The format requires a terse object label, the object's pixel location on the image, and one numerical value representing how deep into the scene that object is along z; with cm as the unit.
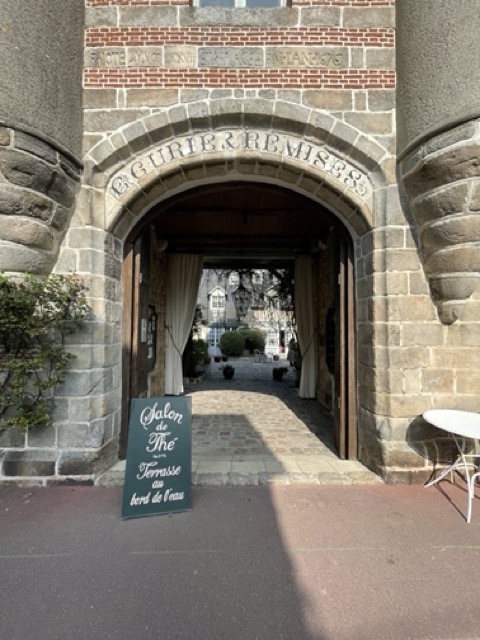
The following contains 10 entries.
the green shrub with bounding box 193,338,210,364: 1047
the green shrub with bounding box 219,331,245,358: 1852
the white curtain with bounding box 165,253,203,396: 723
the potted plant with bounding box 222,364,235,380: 982
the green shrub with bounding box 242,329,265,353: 2006
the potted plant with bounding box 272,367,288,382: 934
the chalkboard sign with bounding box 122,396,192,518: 249
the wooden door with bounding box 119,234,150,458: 351
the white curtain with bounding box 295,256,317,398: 701
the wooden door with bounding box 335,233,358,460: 345
